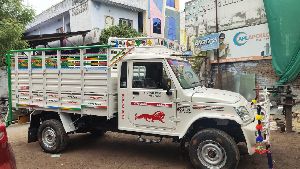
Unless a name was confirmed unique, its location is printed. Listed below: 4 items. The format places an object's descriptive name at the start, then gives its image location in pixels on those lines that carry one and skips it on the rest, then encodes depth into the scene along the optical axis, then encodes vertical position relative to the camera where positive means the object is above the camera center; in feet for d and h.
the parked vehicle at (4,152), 8.13 -2.60
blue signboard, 41.05 +7.55
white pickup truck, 13.59 -1.18
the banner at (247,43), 36.28 +6.61
